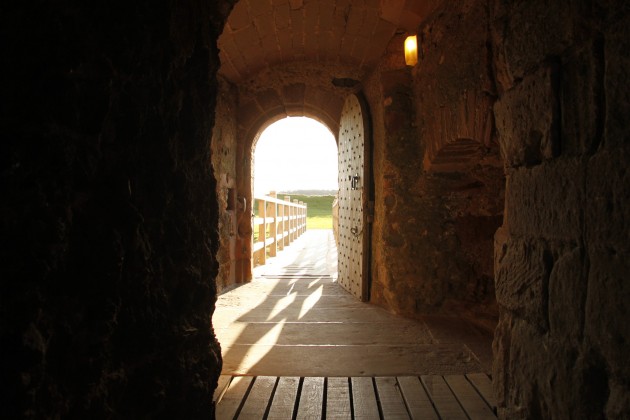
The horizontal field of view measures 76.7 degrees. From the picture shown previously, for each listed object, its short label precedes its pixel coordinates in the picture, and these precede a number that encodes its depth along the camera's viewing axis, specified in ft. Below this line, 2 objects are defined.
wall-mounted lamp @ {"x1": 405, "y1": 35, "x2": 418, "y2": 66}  11.44
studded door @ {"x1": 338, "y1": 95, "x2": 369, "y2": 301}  13.89
